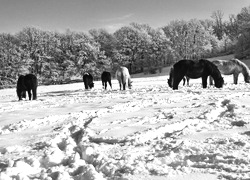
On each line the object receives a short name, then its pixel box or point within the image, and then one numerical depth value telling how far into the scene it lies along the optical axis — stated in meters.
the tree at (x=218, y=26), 82.57
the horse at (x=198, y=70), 12.38
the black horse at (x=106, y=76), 19.23
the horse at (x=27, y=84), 13.05
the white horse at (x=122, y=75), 15.79
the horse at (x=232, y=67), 15.67
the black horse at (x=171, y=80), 16.44
